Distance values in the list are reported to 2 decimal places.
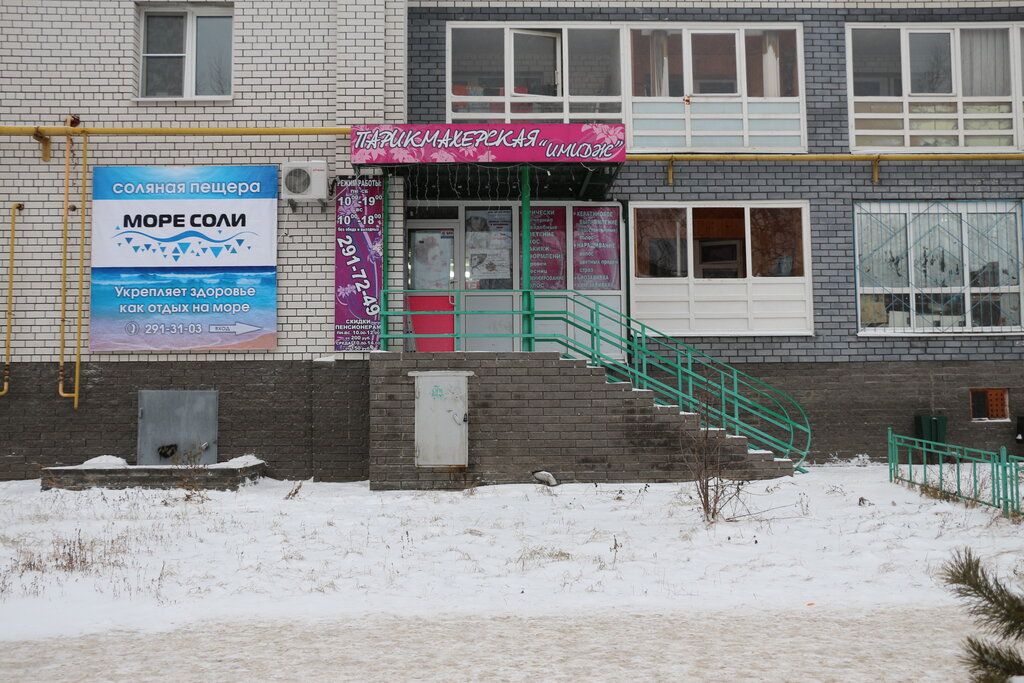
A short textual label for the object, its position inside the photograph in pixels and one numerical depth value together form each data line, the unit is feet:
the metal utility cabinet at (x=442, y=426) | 34.76
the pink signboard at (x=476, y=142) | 35.65
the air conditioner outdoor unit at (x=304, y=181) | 39.19
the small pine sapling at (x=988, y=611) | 8.71
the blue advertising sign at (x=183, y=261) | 39.70
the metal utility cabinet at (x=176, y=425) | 39.19
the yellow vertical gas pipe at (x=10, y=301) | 39.34
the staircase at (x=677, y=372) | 39.29
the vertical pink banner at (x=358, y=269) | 39.58
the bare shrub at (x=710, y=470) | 26.63
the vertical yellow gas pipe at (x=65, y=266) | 39.22
